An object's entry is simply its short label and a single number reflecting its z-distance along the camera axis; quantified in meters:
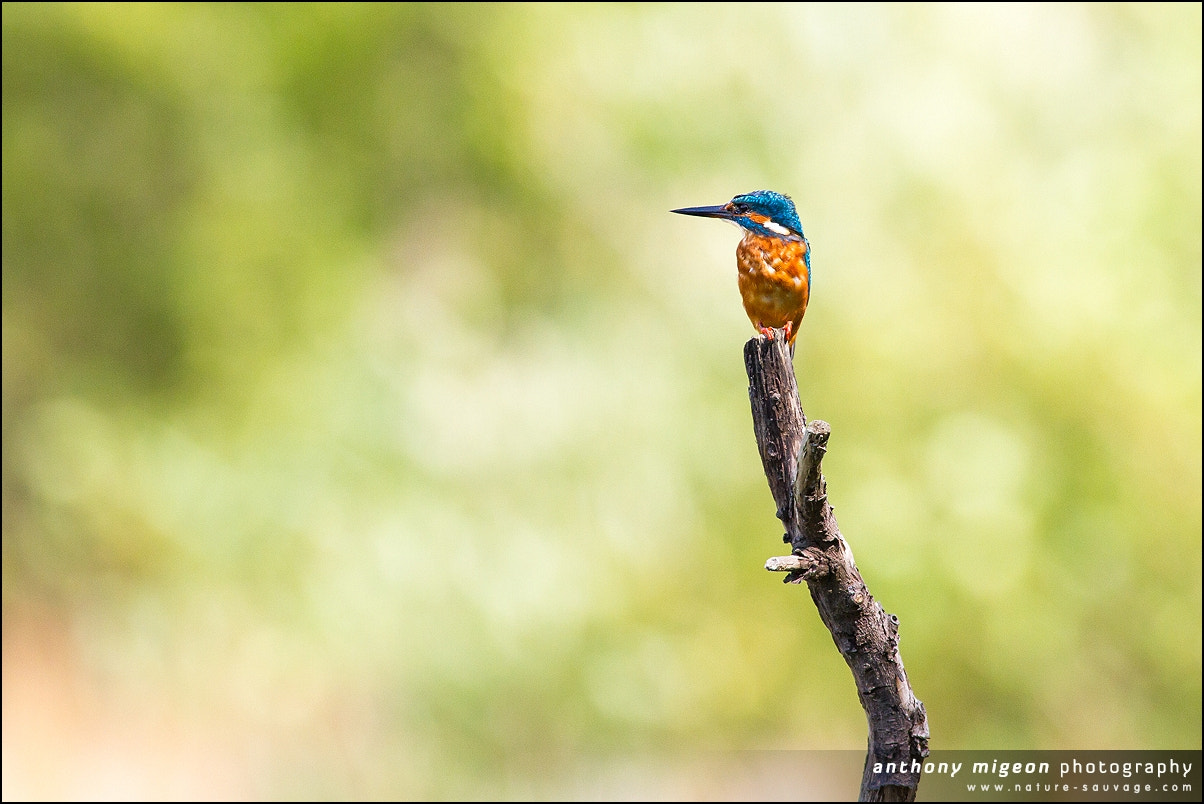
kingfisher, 9.57
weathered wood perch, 9.46
